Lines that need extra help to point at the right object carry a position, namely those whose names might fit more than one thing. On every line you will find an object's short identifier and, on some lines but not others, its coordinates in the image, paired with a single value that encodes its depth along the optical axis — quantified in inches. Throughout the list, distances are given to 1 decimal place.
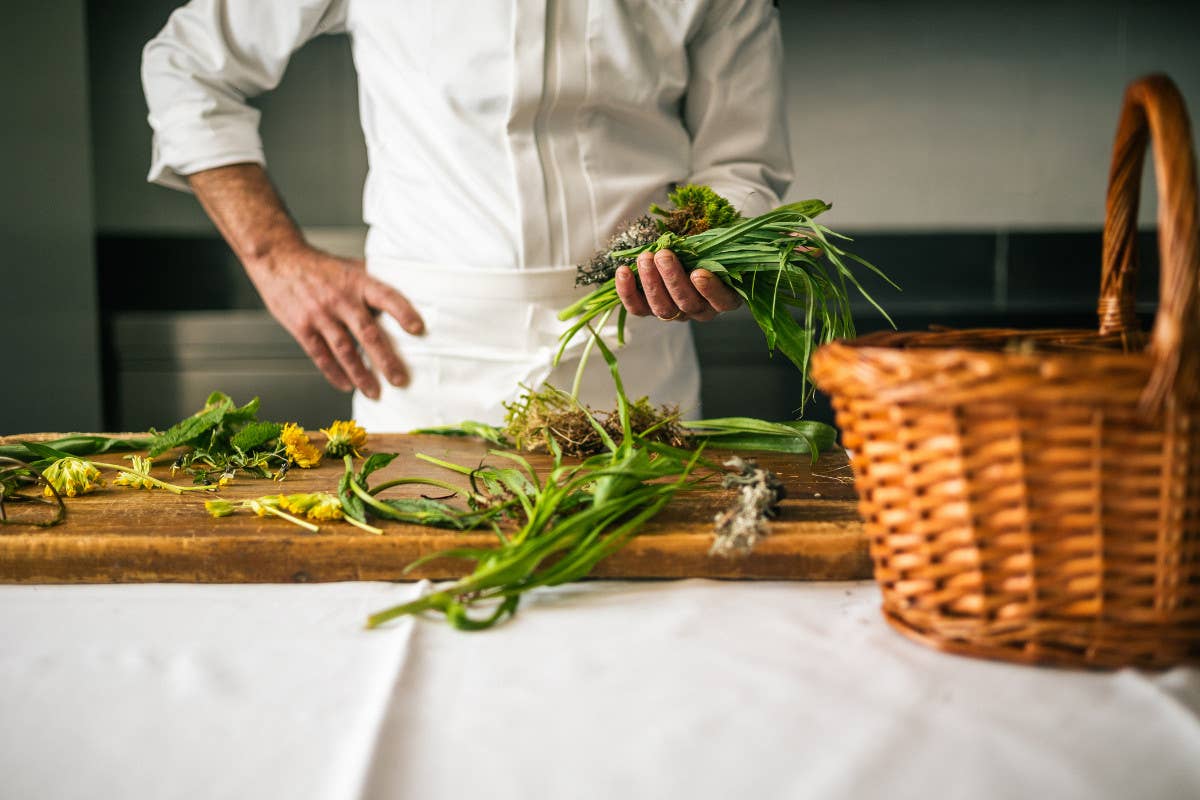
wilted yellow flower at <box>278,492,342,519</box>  28.3
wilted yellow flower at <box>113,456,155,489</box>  33.5
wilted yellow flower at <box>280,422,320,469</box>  37.1
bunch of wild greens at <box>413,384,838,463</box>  37.7
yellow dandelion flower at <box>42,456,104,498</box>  32.2
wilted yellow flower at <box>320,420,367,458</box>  39.3
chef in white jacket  47.1
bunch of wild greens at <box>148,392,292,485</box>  36.8
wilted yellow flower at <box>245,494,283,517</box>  29.3
